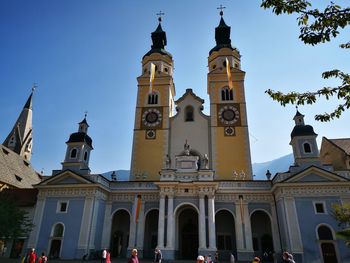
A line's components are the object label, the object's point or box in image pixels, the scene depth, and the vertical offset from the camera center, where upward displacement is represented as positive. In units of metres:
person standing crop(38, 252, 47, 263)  15.48 -1.25
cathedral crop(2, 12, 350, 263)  22.50 +3.32
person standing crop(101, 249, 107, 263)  17.25 -1.10
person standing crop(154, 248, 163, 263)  19.38 -1.17
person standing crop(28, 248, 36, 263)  14.51 -1.07
